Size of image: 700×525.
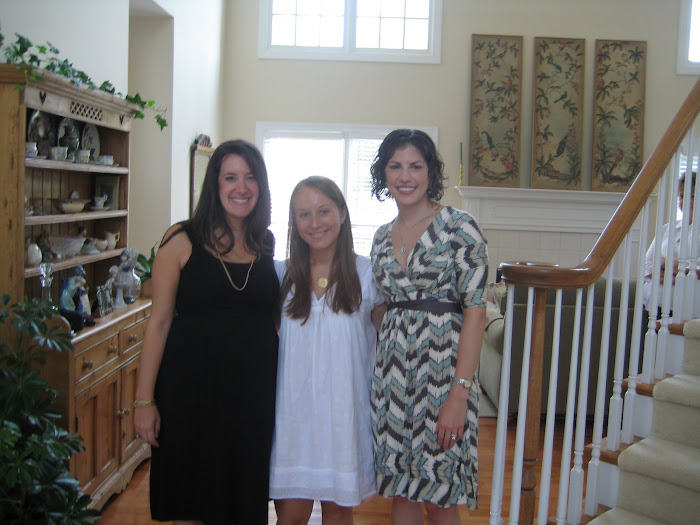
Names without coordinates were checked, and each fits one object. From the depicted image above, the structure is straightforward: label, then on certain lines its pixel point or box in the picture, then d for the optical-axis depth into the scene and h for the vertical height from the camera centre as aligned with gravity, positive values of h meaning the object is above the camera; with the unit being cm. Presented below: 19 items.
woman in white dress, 205 -53
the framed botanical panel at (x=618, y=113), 750 +100
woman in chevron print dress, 201 -43
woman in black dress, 207 -55
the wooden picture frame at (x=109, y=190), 389 -1
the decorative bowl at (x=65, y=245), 325 -27
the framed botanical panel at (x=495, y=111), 752 +98
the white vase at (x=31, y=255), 285 -28
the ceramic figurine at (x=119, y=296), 351 -53
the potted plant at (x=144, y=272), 390 -46
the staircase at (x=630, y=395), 219 -61
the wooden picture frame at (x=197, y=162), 616 +26
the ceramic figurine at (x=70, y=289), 305 -44
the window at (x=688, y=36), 755 +185
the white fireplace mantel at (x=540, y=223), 749 -18
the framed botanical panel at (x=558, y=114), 750 +97
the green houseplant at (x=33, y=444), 204 -78
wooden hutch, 266 -30
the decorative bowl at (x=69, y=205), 334 -9
